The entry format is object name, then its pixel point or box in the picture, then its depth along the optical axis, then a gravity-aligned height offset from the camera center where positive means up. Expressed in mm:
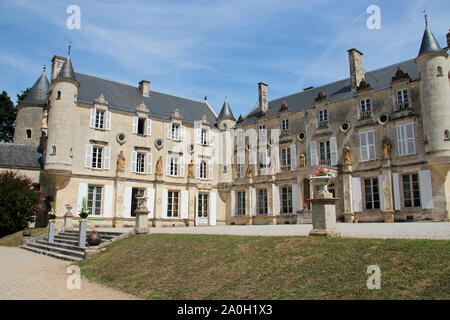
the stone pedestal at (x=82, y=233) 14403 -619
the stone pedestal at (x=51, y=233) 16922 -723
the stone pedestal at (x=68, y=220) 19672 -138
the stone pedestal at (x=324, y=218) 9343 -37
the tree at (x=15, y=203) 20500 +854
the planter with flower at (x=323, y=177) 10059 +1116
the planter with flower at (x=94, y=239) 13617 -807
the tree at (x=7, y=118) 35750 +9764
